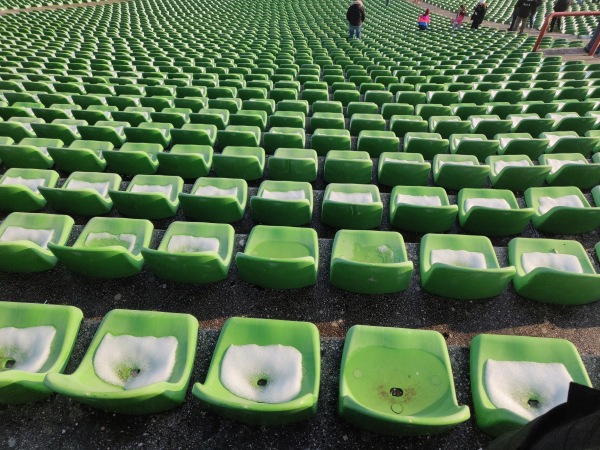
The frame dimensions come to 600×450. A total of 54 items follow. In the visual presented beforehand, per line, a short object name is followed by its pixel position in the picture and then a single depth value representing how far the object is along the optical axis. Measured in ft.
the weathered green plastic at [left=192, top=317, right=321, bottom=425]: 4.63
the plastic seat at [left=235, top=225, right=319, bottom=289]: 6.83
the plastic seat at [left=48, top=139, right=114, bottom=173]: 11.51
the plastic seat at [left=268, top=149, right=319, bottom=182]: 11.34
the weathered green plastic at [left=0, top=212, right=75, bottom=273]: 7.32
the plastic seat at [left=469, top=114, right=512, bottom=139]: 14.06
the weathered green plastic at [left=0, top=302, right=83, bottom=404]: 5.24
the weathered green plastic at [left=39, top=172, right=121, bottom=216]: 9.36
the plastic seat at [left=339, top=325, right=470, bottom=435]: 5.22
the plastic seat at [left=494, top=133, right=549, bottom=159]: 12.22
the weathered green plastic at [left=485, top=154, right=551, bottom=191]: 10.43
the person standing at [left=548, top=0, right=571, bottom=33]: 34.53
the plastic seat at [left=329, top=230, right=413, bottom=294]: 6.76
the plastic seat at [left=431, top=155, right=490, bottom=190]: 10.74
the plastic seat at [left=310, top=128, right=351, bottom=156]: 13.60
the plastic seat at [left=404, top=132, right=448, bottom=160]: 12.83
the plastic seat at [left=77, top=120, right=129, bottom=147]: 13.53
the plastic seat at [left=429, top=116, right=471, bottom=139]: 14.18
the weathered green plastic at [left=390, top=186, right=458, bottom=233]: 8.75
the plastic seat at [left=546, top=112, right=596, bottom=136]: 13.75
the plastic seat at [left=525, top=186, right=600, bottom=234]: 8.64
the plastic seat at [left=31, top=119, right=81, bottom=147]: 13.43
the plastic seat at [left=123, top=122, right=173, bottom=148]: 13.47
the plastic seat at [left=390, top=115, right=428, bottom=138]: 14.67
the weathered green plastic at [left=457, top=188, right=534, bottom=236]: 8.69
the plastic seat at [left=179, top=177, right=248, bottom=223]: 9.29
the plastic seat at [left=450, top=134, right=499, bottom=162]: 12.47
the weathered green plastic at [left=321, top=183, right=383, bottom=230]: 9.09
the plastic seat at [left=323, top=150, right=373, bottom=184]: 11.35
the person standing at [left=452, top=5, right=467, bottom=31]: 42.14
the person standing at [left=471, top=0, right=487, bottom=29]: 39.93
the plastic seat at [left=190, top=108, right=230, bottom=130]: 14.89
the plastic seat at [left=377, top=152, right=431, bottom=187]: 11.06
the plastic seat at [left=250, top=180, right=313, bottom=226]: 9.07
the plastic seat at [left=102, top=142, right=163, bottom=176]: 11.53
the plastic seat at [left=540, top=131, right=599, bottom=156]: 12.05
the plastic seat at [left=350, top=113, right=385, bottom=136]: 15.28
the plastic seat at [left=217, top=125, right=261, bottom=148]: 13.38
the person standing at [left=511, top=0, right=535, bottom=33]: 35.63
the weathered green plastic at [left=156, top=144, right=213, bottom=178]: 11.50
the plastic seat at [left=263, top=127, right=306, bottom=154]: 13.53
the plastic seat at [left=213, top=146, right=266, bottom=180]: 11.44
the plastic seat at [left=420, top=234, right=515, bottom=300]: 6.71
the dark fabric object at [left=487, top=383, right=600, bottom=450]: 2.77
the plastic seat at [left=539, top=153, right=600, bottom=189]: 10.50
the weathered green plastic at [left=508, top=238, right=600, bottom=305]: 6.70
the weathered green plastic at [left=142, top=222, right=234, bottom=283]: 6.91
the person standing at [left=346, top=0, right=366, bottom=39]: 33.19
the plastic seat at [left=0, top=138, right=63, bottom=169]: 11.67
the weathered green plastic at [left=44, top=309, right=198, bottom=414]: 4.66
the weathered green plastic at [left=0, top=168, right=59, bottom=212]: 9.62
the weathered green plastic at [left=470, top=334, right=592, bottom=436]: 5.71
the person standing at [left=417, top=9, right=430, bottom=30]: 41.60
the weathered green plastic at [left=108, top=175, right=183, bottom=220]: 9.28
